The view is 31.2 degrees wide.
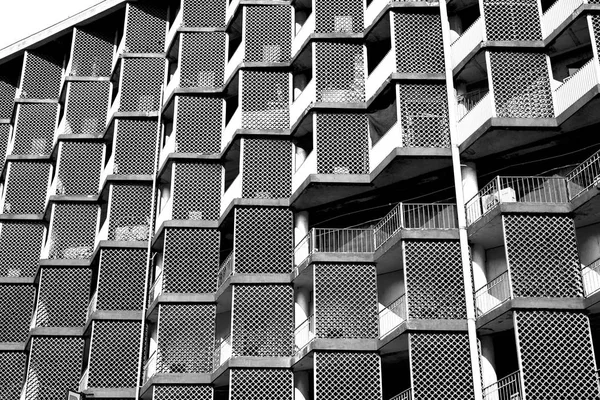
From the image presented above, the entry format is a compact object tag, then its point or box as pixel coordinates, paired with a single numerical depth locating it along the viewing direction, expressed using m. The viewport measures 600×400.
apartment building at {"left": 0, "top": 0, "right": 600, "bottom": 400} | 28.69
